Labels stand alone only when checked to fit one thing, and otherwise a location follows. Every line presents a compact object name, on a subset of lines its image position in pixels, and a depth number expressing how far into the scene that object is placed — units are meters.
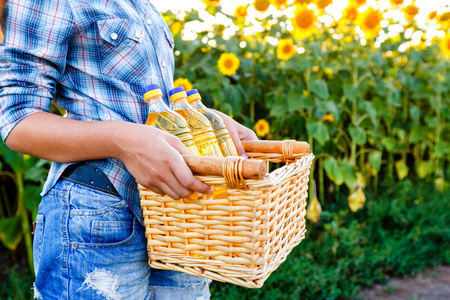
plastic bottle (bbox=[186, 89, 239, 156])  0.89
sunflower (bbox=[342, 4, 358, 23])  2.45
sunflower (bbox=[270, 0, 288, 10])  2.27
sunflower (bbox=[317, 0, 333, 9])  2.24
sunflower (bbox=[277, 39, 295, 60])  2.32
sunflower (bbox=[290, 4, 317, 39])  2.25
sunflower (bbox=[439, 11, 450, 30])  2.84
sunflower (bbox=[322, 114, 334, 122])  2.57
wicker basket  0.67
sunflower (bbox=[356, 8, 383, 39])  2.45
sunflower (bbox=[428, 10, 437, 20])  2.88
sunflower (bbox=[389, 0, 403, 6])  2.62
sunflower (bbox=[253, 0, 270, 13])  2.26
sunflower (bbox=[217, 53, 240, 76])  2.09
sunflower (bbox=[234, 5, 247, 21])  2.38
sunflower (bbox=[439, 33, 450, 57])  3.03
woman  0.69
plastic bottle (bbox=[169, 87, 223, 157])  0.83
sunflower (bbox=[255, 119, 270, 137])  2.38
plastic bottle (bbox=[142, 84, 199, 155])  0.76
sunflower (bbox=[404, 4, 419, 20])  2.70
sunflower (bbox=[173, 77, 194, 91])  1.87
